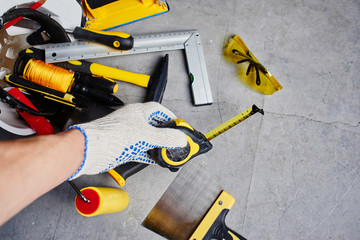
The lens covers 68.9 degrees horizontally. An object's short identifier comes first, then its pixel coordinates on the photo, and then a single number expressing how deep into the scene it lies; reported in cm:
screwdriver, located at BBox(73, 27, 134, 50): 133
